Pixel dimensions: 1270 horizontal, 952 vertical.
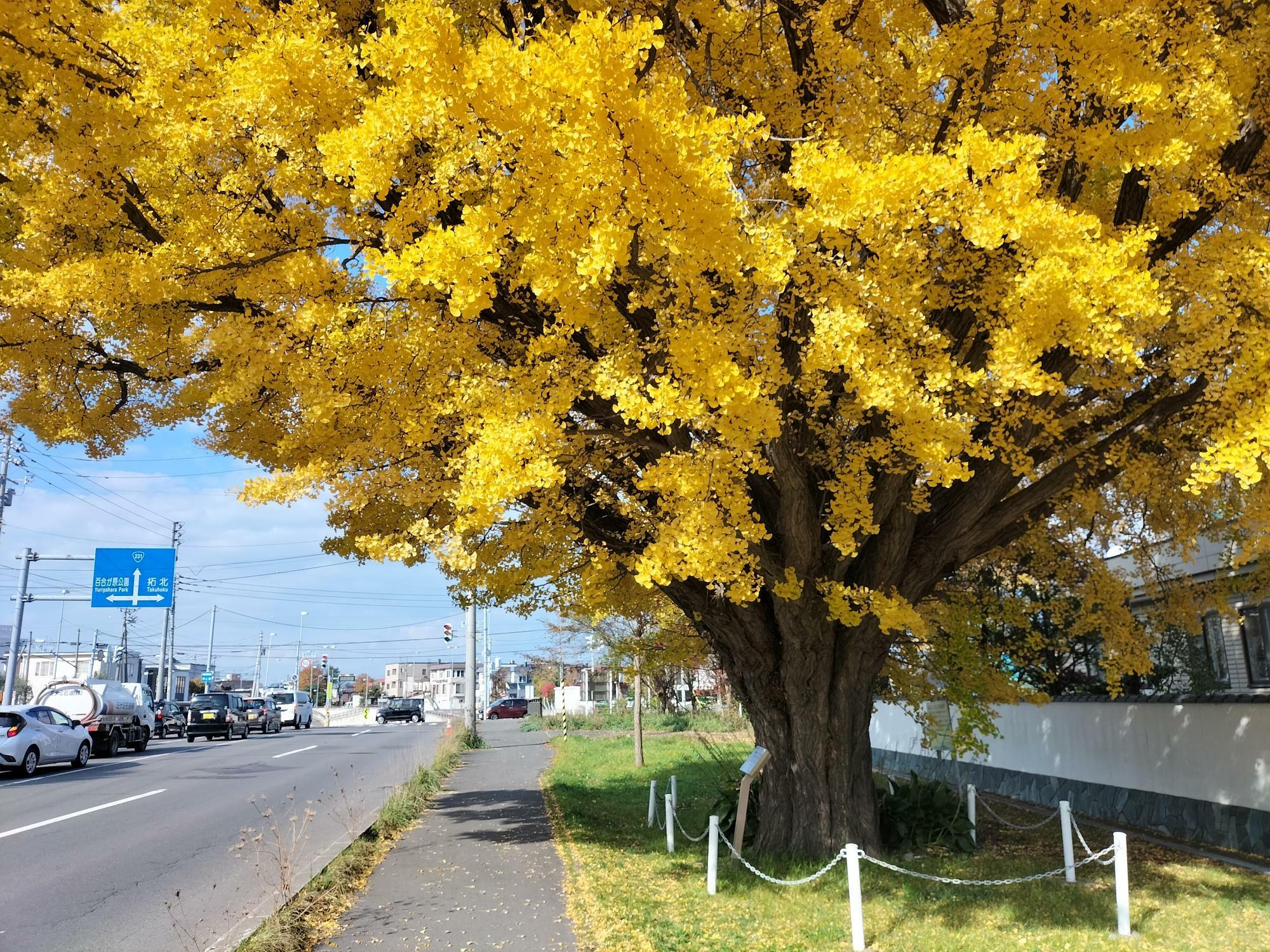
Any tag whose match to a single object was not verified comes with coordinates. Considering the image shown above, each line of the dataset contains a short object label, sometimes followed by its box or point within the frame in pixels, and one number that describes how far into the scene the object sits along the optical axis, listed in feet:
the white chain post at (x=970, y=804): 33.04
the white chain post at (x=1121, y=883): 21.12
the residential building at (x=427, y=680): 416.17
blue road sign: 102.22
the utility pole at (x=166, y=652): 155.12
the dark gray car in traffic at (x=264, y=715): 124.98
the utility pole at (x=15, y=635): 97.09
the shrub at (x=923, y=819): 31.91
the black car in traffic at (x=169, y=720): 122.52
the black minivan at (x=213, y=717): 111.14
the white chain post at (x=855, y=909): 20.29
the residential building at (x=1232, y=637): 45.32
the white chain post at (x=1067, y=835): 26.37
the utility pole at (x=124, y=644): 171.73
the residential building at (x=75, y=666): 224.33
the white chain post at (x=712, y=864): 25.09
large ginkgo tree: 18.25
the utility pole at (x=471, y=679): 88.99
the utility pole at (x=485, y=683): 177.99
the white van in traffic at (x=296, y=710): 153.48
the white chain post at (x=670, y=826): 32.19
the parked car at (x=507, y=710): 196.34
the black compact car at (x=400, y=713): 181.06
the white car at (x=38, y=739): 60.44
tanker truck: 82.84
